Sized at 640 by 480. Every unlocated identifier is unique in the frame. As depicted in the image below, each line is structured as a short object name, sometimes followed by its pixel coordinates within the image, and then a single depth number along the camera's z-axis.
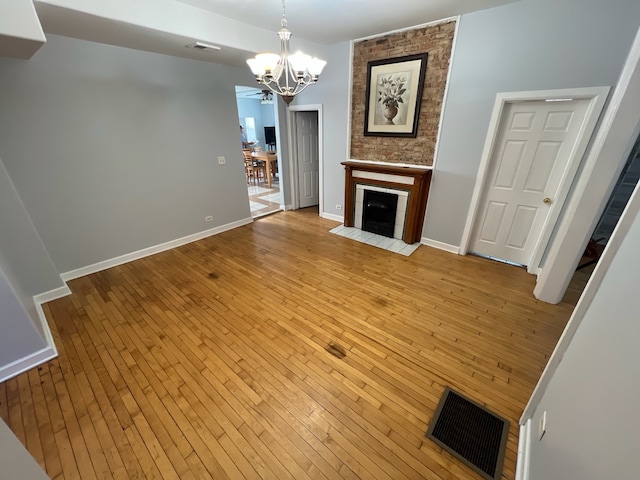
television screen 9.62
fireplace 3.66
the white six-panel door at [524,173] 2.73
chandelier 2.07
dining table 7.22
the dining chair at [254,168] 7.78
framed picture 3.36
